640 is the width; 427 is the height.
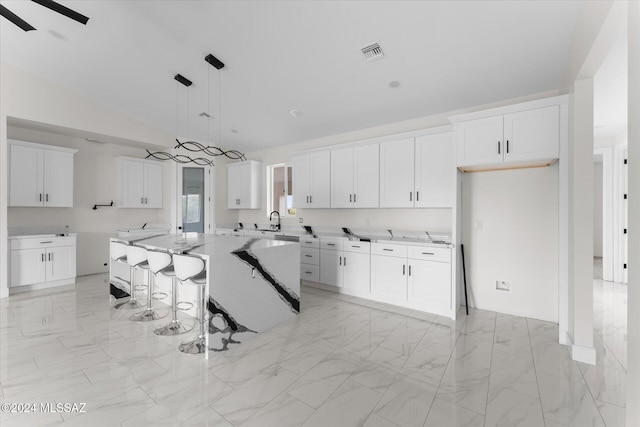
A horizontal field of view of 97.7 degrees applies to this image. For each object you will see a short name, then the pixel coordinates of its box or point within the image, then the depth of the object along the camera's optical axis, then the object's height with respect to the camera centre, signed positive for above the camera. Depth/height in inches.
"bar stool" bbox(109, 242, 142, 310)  150.3 -24.8
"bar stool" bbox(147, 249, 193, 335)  117.0 -25.3
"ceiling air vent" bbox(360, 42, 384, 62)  117.5 +70.3
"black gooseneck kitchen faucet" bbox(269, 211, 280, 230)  241.9 -9.1
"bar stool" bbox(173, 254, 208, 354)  102.6 -24.0
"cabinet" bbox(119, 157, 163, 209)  229.6 +26.6
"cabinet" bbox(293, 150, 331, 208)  199.2 +25.9
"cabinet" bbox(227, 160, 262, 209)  252.5 +27.7
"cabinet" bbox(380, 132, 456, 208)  149.6 +24.3
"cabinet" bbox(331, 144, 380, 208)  176.4 +25.1
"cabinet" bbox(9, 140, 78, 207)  177.3 +26.4
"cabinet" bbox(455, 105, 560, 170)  114.4 +33.3
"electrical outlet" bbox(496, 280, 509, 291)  142.6 -36.2
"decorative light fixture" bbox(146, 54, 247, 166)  142.6 +78.5
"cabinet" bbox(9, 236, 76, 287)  173.5 -30.4
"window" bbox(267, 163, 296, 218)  242.7 +22.9
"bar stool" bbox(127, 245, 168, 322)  133.5 -25.1
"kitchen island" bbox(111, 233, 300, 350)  104.5 -28.3
